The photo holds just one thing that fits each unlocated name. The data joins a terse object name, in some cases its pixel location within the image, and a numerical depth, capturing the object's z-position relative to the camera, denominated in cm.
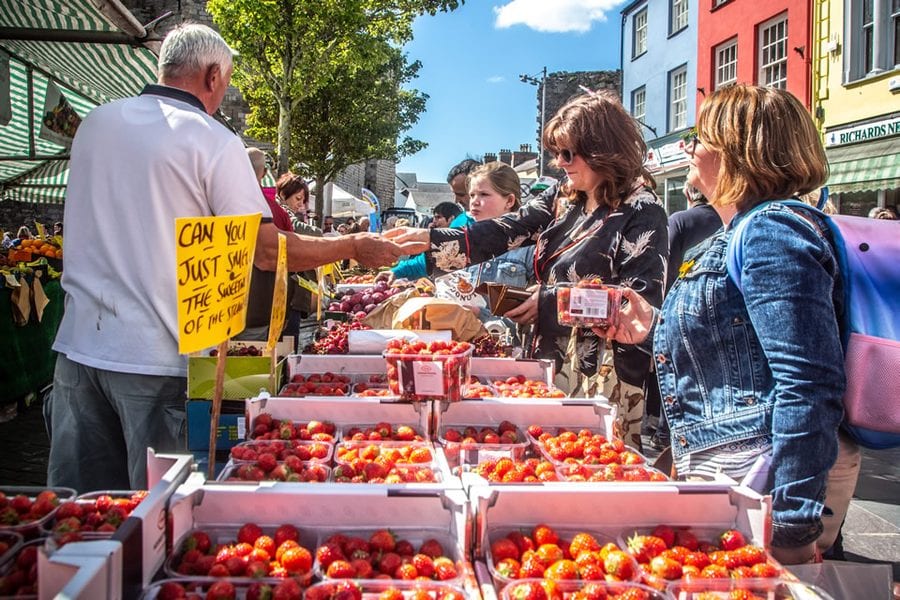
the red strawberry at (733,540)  166
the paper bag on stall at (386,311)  474
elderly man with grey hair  224
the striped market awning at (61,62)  441
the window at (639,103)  2159
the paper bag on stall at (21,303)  591
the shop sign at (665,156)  1847
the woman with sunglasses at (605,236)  271
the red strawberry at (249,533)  164
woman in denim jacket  152
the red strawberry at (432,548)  165
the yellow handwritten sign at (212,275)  180
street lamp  3559
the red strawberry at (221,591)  138
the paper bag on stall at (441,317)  387
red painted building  1364
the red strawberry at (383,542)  165
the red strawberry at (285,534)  164
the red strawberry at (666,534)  170
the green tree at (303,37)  1502
